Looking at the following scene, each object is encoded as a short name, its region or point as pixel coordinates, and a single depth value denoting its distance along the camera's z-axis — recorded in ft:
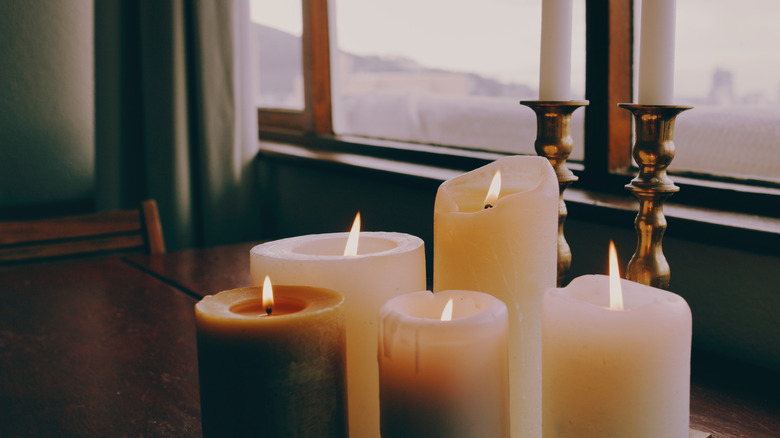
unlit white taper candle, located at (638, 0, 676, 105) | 1.58
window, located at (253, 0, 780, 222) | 3.54
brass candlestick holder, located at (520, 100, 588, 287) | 1.72
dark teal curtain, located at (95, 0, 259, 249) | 6.29
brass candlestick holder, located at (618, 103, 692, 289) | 1.57
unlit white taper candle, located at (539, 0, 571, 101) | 1.76
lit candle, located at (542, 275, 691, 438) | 0.94
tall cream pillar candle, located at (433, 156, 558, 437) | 1.20
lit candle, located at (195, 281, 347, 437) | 0.98
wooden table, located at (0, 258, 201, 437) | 1.96
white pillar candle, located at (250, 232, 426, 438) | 1.21
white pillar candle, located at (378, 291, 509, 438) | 0.96
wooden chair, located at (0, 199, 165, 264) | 4.37
